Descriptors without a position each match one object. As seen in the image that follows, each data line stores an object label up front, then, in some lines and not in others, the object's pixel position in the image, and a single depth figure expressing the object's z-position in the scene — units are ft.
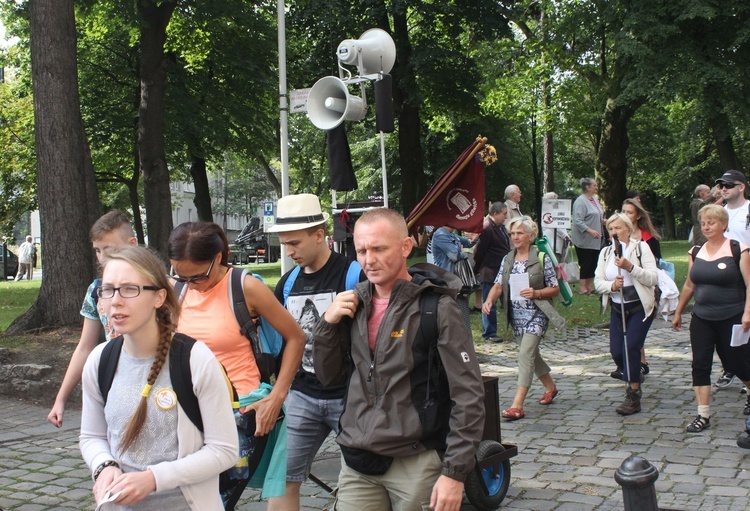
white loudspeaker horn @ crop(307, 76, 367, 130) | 32.32
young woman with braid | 9.39
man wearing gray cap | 27.55
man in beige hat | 14.97
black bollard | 11.68
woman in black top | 24.77
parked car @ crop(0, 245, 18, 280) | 125.90
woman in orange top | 13.47
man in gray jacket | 10.77
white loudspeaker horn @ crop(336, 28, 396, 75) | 31.45
